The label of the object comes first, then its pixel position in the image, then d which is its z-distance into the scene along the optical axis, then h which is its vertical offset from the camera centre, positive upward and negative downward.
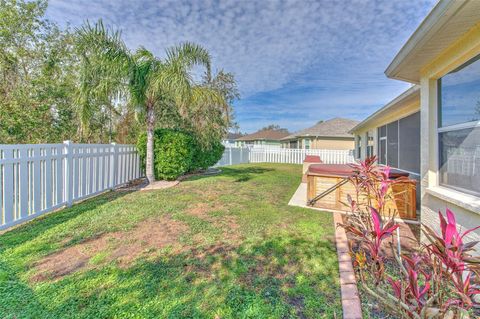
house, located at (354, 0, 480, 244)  2.33 +0.75
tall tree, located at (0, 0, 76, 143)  8.11 +3.36
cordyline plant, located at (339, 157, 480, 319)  1.38 -0.79
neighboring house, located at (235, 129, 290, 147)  41.78 +4.01
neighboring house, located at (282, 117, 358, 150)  22.25 +2.21
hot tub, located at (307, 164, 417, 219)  5.19 -0.76
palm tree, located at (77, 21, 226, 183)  6.73 +2.67
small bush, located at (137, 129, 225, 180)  8.11 +0.27
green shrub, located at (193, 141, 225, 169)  10.55 +0.20
